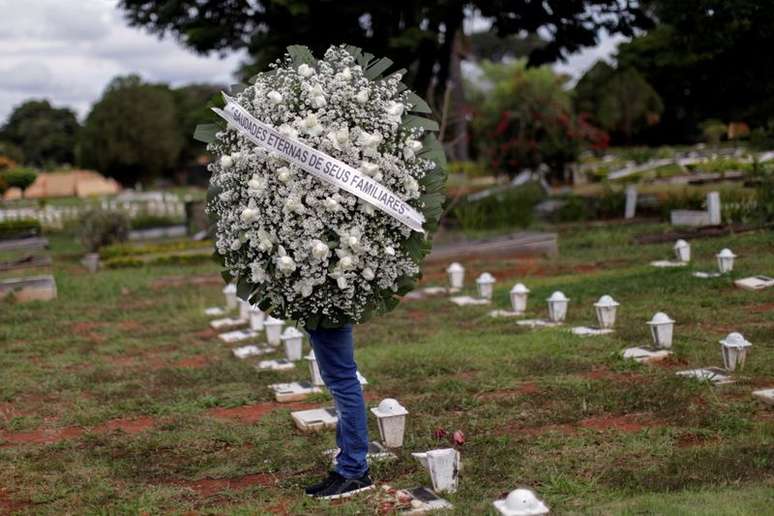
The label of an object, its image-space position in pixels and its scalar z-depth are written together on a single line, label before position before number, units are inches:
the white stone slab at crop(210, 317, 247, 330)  410.6
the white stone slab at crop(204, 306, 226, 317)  443.2
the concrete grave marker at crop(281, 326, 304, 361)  317.1
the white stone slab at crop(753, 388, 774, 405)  224.9
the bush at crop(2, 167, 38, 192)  1114.1
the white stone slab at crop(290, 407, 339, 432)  235.5
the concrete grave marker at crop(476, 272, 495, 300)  427.8
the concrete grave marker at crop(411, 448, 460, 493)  177.3
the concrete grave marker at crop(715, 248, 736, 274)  411.5
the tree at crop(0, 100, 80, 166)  3363.7
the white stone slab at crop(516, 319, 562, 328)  347.9
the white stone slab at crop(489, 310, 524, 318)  377.7
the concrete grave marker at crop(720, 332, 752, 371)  252.7
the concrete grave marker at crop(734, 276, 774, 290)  374.6
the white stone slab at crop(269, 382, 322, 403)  272.4
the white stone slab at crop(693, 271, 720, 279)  404.3
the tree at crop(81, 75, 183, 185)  1557.6
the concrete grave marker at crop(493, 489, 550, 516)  140.6
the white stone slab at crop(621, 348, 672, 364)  279.4
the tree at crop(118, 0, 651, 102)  676.1
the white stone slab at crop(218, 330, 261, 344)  376.5
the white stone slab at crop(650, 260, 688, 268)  454.0
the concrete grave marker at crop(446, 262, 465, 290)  466.0
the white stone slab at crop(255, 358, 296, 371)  314.2
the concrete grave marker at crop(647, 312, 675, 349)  288.4
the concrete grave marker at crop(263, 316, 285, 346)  354.3
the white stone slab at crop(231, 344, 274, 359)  343.9
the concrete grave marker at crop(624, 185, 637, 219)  721.0
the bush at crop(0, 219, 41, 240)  907.3
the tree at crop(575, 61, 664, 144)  1519.4
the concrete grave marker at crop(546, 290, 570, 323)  353.7
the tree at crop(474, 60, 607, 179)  932.0
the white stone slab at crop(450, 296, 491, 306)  420.2
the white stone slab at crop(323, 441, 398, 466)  205.5
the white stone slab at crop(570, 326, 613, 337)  321.7
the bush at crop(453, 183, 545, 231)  761.0
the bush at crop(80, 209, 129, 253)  769.6
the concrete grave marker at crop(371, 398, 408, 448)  210.8
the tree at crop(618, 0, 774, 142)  562.6
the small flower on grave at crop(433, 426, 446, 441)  216.4
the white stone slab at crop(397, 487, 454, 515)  171.6
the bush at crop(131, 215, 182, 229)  956.0
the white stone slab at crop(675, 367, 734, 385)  247.9
